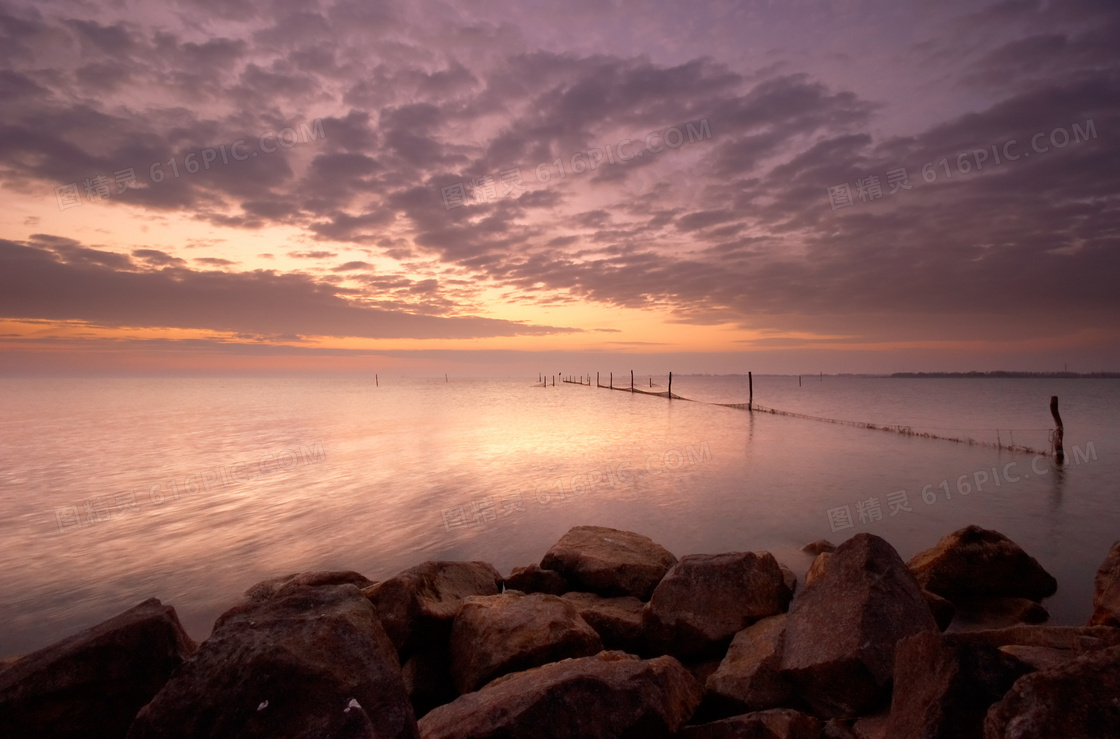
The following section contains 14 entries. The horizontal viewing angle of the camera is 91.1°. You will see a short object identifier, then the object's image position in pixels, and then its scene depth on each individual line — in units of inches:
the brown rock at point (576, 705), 144.0
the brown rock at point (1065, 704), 104.6
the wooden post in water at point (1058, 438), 842.8
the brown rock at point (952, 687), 126.7
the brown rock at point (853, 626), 183.3
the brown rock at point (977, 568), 312.3
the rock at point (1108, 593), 247.0
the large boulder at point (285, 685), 125.2
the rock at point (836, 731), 164.2
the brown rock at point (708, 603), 248.5
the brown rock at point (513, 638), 212.8
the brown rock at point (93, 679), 154.3
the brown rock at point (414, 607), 234.5
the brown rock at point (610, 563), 317.7
